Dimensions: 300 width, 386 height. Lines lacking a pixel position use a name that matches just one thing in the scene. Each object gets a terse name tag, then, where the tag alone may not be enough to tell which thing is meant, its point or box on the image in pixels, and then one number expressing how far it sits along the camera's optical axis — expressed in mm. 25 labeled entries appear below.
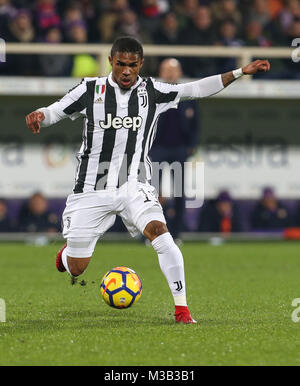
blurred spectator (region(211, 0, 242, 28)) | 17031
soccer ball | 7281
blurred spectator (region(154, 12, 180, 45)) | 16375
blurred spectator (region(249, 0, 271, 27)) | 17797
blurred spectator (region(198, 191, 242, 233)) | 16484
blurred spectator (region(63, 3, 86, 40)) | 16078
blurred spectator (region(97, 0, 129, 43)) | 16328
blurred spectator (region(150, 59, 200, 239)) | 13852
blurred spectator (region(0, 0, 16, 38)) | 15641
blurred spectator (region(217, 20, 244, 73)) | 16453
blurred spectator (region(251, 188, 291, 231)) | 16703
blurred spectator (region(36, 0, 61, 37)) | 16094
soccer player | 7078
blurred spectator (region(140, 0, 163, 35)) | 16938
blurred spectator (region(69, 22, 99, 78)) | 15891
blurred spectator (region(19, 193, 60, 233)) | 15805
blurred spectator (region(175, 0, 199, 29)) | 16895
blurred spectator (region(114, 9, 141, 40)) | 16188
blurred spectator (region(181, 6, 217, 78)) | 16391
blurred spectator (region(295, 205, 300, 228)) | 17094
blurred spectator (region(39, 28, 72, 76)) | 15930
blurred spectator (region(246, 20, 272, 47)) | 17094
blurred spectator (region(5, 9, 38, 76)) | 15594
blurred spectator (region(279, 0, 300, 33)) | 17875
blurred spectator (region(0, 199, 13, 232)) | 16047
